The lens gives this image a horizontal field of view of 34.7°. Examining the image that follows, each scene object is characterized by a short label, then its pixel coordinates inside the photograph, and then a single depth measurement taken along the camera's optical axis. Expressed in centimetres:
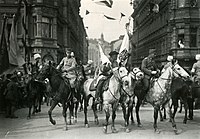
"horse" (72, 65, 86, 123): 1238
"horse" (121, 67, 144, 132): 1039
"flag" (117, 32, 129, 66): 1086
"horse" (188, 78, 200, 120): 1295
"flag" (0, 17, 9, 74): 1402
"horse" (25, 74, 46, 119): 1457
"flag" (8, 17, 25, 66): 1465
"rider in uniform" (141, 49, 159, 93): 1128
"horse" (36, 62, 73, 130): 1077
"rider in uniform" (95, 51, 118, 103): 1081
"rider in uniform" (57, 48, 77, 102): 1209
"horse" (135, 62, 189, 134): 1043
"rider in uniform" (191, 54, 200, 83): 1284
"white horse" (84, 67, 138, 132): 1020
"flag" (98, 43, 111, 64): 1101
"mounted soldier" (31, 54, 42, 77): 1427
